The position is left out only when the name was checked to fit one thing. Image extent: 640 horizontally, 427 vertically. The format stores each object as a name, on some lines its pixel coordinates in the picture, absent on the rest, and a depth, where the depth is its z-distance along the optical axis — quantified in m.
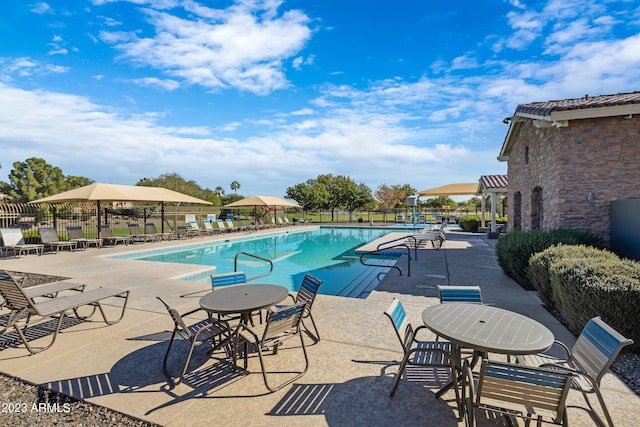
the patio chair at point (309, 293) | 3.64
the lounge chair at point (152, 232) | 15.84
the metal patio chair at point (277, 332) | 2.73
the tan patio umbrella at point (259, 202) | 21.27
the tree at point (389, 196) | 35.59
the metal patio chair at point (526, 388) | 1.70
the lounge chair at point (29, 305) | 3.58
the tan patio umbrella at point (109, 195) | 12.64
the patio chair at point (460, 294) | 3.61
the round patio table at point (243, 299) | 3.05
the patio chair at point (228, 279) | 4.46
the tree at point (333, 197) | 35.03
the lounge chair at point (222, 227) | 20.12
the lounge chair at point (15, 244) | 11.01
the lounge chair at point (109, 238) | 13.83
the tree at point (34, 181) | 40.78
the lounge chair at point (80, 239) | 12.76
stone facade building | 6.77
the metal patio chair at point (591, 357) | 1.99
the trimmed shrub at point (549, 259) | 4.72
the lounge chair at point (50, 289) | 4.52
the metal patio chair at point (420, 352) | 2.47
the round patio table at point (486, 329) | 2.17
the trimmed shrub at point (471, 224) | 20.05
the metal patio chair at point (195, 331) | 2.82
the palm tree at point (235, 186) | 83.19
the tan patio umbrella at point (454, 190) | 21.09
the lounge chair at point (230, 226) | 20.52
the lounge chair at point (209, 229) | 19.28
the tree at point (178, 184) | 42.91
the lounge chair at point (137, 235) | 15.07
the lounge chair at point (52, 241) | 11.84
